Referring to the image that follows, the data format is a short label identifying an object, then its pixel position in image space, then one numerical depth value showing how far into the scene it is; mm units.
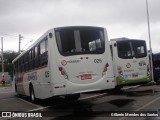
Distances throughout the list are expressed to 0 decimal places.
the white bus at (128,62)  9411
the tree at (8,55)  50148
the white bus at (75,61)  6230
